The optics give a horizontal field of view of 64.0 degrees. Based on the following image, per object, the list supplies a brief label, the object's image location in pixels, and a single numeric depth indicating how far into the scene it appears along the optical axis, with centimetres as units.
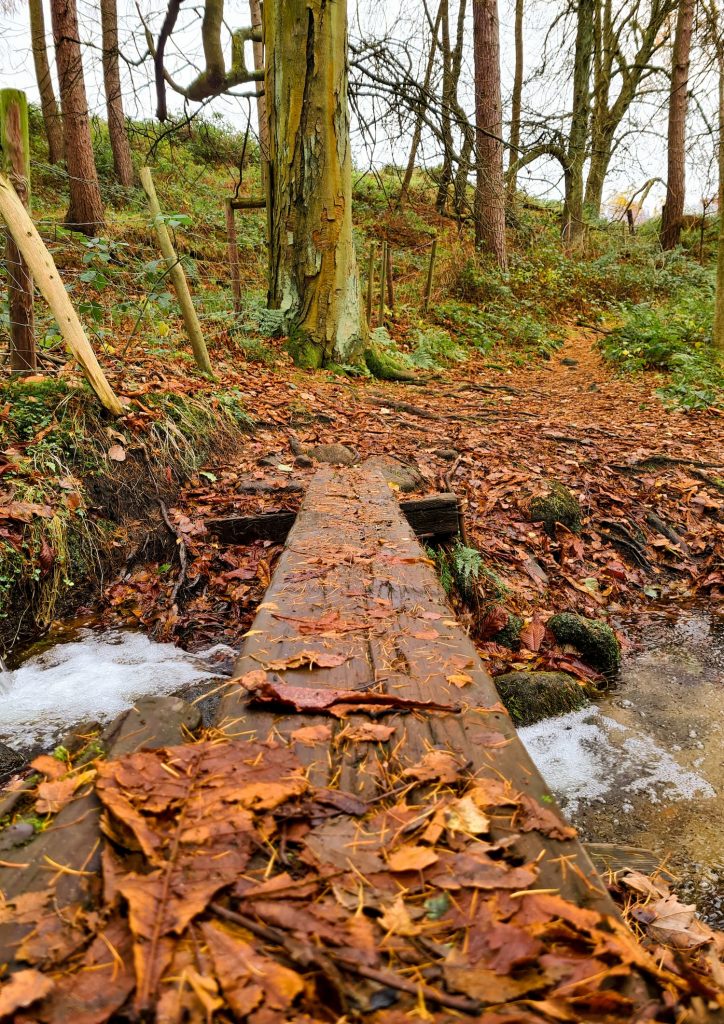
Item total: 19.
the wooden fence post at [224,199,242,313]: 741
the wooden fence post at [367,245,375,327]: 937
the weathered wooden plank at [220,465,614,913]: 133
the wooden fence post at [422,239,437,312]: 1117
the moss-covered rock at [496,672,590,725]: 318
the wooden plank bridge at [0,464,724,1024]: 86
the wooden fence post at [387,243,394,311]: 1064
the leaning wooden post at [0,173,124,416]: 358
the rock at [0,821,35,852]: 115
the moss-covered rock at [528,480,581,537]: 473
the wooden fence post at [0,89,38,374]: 379
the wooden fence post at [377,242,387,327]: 996
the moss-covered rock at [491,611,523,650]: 369
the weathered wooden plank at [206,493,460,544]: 392
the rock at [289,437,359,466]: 503
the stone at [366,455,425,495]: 439
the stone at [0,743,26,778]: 250
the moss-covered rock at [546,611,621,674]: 362
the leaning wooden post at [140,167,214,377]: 490
